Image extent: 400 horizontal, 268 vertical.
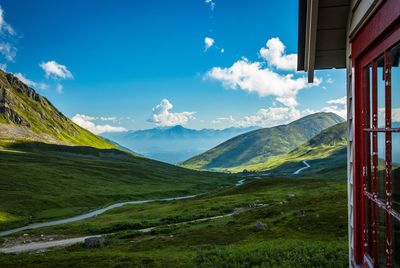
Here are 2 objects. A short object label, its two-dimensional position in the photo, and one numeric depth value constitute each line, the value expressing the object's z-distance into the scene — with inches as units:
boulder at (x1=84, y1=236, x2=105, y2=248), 1428.4
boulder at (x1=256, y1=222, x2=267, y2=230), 1382.0
